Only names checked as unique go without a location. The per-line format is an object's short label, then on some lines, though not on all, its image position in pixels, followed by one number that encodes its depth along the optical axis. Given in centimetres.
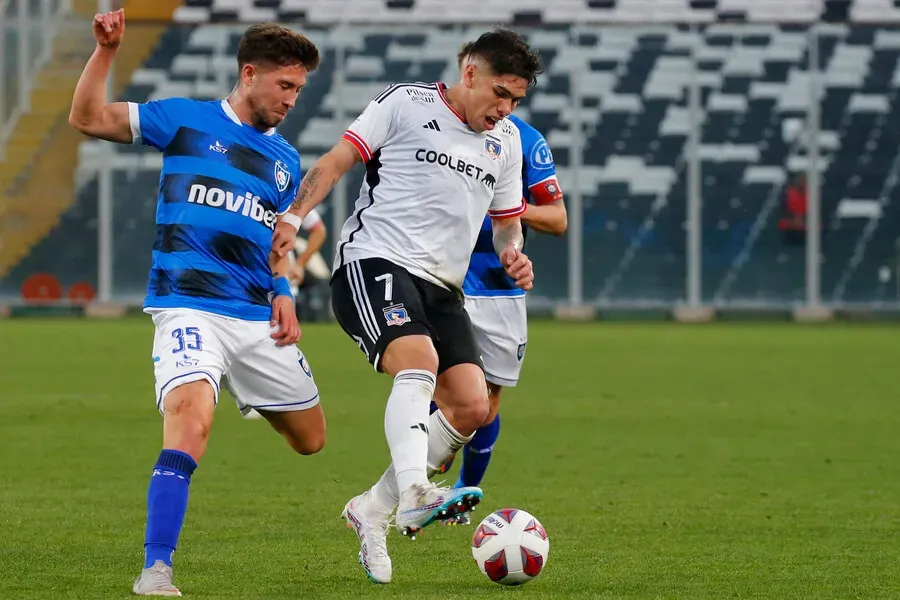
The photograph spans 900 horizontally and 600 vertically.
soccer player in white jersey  1196
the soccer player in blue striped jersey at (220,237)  1104
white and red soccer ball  1136
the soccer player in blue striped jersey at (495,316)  1589
